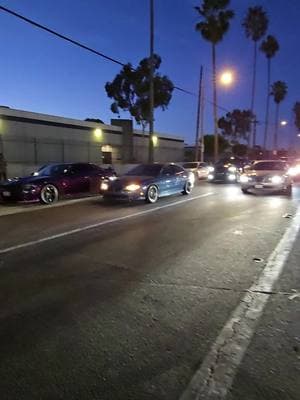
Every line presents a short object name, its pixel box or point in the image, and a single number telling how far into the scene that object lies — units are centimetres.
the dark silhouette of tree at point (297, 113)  12062
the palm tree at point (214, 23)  4847
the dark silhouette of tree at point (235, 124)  10294
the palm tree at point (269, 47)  7450
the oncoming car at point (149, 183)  1611
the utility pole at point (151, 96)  2684
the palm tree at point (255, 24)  6662
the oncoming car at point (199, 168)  3273
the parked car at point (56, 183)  1597
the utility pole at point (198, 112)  4094
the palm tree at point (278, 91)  9013
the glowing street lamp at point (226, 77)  3806
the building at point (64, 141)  3212
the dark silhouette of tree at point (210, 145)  7956
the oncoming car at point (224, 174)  3067
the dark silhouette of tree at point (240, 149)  9002
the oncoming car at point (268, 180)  1969
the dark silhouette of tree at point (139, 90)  6206
